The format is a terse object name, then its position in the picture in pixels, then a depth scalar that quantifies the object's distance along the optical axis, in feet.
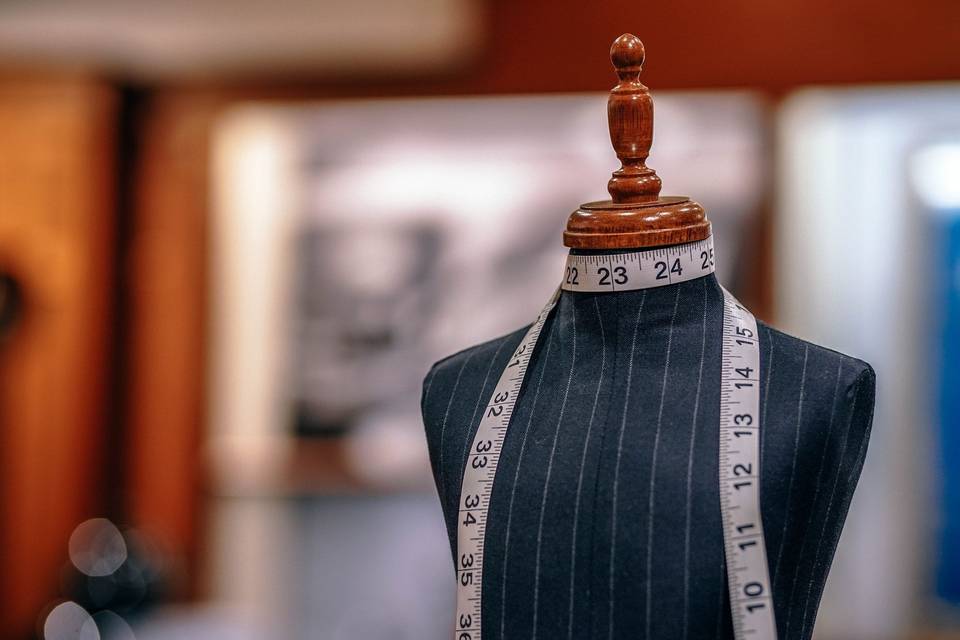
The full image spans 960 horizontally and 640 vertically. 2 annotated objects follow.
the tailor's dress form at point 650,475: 3.17
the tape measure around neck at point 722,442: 3.13
